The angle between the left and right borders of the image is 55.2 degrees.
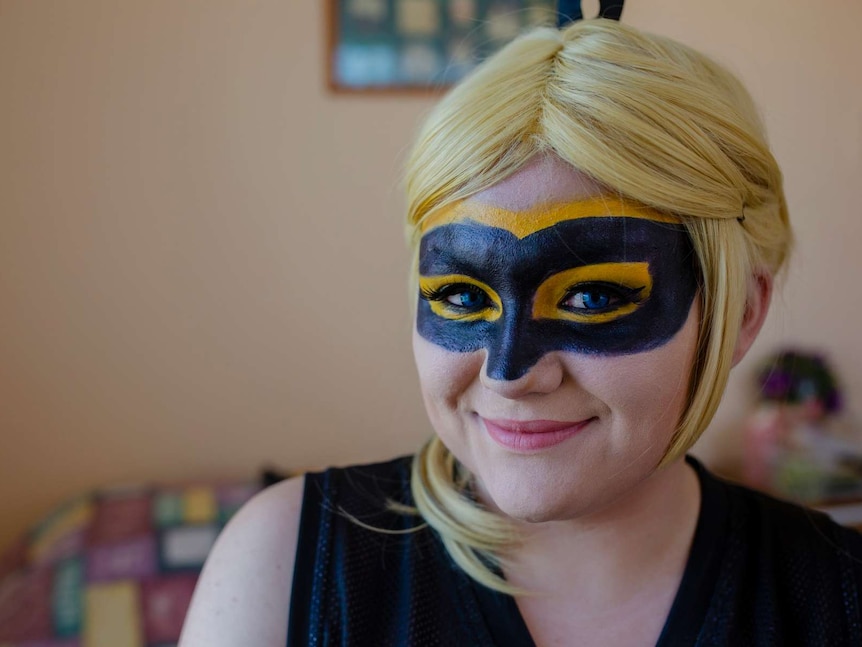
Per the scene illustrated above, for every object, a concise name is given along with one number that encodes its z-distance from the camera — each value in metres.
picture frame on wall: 1.78
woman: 0.72
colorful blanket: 1.48
